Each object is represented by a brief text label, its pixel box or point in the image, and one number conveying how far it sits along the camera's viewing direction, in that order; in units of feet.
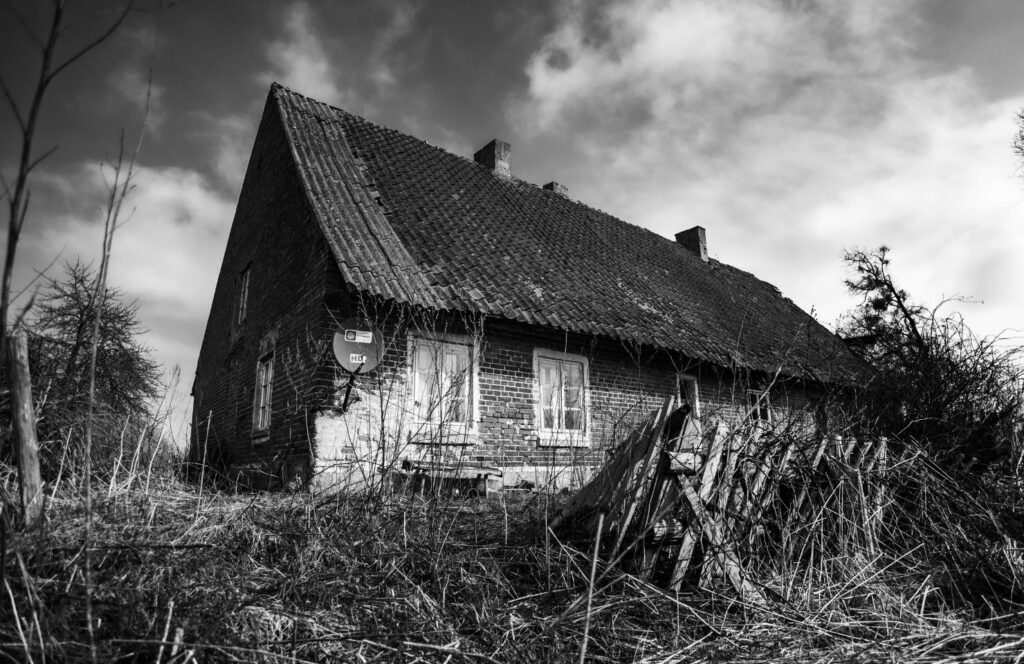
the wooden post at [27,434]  8.70
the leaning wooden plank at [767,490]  10.37
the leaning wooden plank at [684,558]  9.47
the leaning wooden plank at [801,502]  10.54
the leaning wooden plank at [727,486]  9.64
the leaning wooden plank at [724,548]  9.25
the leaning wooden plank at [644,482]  10.11
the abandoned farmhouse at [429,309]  26.81
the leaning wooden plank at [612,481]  10.89
